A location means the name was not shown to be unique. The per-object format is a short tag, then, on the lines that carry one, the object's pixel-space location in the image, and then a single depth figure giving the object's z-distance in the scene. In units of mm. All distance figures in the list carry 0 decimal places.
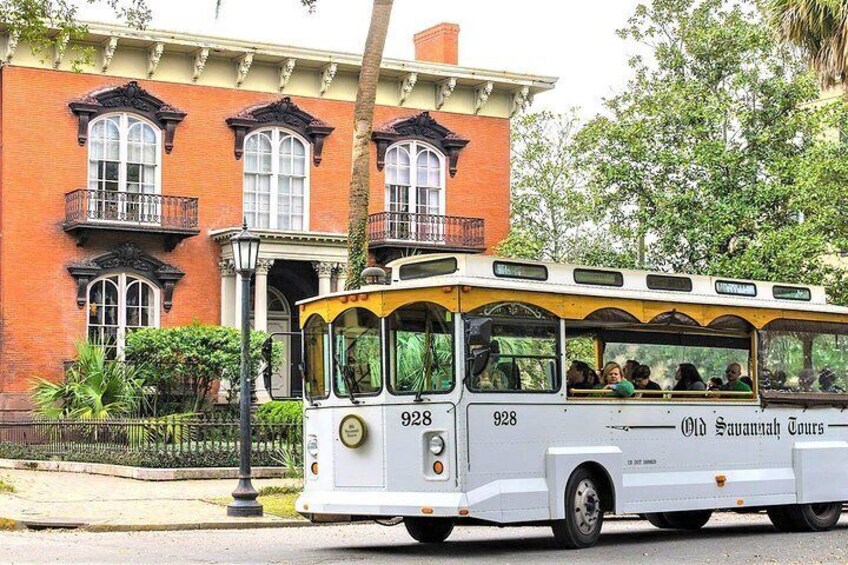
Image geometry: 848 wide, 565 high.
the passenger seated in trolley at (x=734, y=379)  17312
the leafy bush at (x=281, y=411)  28775
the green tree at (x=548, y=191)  52719
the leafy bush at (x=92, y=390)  31781
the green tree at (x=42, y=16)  19859
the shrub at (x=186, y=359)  34469
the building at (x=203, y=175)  35688
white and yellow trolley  14266
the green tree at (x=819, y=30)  25203
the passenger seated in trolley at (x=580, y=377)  15328
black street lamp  18906
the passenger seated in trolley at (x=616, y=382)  15906
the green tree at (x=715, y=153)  30141
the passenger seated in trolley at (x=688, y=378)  16859
